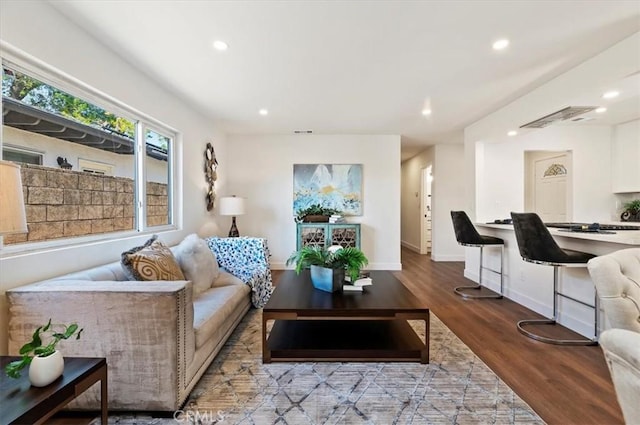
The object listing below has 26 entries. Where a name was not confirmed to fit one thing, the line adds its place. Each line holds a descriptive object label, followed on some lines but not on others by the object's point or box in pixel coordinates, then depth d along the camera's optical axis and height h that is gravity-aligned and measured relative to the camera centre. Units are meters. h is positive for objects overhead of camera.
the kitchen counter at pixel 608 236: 2.28 -0.24
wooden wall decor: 4.50 +0.54
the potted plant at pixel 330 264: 2.46 -0.48
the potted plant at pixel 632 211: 4.48 -0.05
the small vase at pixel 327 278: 2.46 -0.59
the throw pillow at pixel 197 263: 2.59 -0.50
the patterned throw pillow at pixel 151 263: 2.03 -0.40
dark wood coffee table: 2.07 -1.00
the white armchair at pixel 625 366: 0.63 -0.35
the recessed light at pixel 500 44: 2.35 +1.30
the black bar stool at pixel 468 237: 3.79 -0.39
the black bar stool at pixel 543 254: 2.51 -0.41
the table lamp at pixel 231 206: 4.53 +0.01
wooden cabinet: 5.09 -0.46
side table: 0.96 -0.65
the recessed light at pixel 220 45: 2.37 +1.30
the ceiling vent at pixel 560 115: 3.13 +1.02
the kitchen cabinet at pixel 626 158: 4.48 +0.76
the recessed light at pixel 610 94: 2.82 +1.09
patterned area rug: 1.62 -1.14
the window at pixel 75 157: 1.88 +0.38
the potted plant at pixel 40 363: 1.08 -0.57
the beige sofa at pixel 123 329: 1.53 -0.63
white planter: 1.08 -0.60
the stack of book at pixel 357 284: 2.51 -0.66
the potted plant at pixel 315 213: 5.16 -0.11
